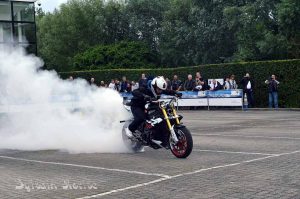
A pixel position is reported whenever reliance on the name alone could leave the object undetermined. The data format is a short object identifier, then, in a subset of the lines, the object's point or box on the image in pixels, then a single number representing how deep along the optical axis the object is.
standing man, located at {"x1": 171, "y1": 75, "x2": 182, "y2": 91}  30.27
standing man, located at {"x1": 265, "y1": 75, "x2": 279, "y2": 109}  27.02
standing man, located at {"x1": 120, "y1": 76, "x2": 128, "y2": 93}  30.28
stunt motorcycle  10.73
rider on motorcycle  11.41
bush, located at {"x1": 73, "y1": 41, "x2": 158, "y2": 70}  51.69
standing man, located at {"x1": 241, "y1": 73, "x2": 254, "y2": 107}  27.63
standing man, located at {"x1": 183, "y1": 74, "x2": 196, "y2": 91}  29.34
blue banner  27.41
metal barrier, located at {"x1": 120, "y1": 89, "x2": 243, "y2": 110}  27.50
